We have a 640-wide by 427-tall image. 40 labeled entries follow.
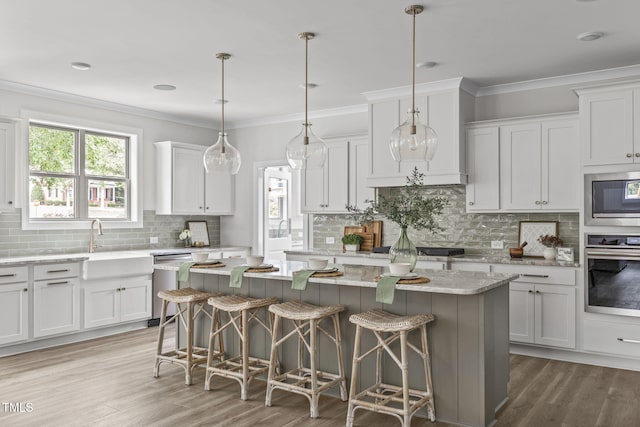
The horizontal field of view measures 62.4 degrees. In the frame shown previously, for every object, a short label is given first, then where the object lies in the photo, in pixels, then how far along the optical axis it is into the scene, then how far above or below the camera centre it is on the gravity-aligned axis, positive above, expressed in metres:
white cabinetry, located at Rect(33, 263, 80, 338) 5.07 -0.82
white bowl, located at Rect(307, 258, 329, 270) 3.76 -0.34
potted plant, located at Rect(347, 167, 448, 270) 3.44 +0.00
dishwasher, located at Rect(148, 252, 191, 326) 6.17 -0.78
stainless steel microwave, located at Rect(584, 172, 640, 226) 4.36 +0.16
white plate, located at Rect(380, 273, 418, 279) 3.34 -0.37
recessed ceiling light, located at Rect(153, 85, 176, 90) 5.55 +1.37
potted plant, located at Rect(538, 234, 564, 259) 5.02 -0.26
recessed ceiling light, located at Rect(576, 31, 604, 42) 3.99 +1.39
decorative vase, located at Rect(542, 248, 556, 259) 5.02 -0.34
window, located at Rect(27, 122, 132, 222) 5.81 +0.49
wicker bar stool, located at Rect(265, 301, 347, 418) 3.40 -0.94
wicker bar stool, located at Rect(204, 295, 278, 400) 3.75 -0.88
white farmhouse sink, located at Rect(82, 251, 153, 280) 5.46 -0.52
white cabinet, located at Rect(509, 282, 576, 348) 4.68 -0.88
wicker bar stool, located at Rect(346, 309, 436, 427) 3.06 -0.93
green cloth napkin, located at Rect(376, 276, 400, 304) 3.20 -0.44
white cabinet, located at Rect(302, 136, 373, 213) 6.22 +0.45
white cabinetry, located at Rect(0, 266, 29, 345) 4.82 -0.82
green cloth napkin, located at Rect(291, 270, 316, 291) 3.53 -0.42
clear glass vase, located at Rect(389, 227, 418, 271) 3.56 -0.23
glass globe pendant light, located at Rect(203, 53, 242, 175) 4.05 +0.46
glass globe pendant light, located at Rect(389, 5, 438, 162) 3.32 +0.48
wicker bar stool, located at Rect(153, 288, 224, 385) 4.04 -0.92
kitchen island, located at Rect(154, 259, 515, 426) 3.16 -0.71
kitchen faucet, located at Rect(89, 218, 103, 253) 6.09 -0.29
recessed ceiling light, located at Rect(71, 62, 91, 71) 4.74 +1.37
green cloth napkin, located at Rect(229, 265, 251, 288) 3.89 -0.44
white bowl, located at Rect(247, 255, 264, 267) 4.09 -0.34
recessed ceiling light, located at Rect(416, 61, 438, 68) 4.70 +1.38
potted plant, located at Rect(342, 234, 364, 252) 6.25 -0.29
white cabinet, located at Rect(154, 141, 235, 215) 6.80 +0.45
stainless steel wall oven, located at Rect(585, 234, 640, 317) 4.32 -0.47
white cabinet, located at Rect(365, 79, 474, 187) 5.34 +0.94
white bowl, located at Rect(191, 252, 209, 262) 4.33 -0.33
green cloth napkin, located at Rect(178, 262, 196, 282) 4.22 -0.44
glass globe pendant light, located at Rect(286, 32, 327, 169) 3.77 +0.47
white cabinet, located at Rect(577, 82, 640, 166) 4.41 +0.80
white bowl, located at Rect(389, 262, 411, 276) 3.35 -0.33
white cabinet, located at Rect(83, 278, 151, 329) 5.53 -0.93
